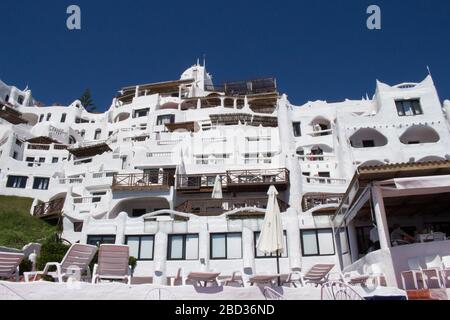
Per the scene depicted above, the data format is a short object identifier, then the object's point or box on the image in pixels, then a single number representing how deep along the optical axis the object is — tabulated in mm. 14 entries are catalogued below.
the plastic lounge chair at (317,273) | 10148
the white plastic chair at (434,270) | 9516
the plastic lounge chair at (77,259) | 9102
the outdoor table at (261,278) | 8471
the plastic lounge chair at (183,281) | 9172
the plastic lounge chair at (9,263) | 7738
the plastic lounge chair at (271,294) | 8547
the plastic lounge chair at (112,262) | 9508
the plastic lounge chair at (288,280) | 9633
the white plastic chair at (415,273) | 9844
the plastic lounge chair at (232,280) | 11722
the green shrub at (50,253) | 16219
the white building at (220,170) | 21266
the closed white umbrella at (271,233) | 11641
